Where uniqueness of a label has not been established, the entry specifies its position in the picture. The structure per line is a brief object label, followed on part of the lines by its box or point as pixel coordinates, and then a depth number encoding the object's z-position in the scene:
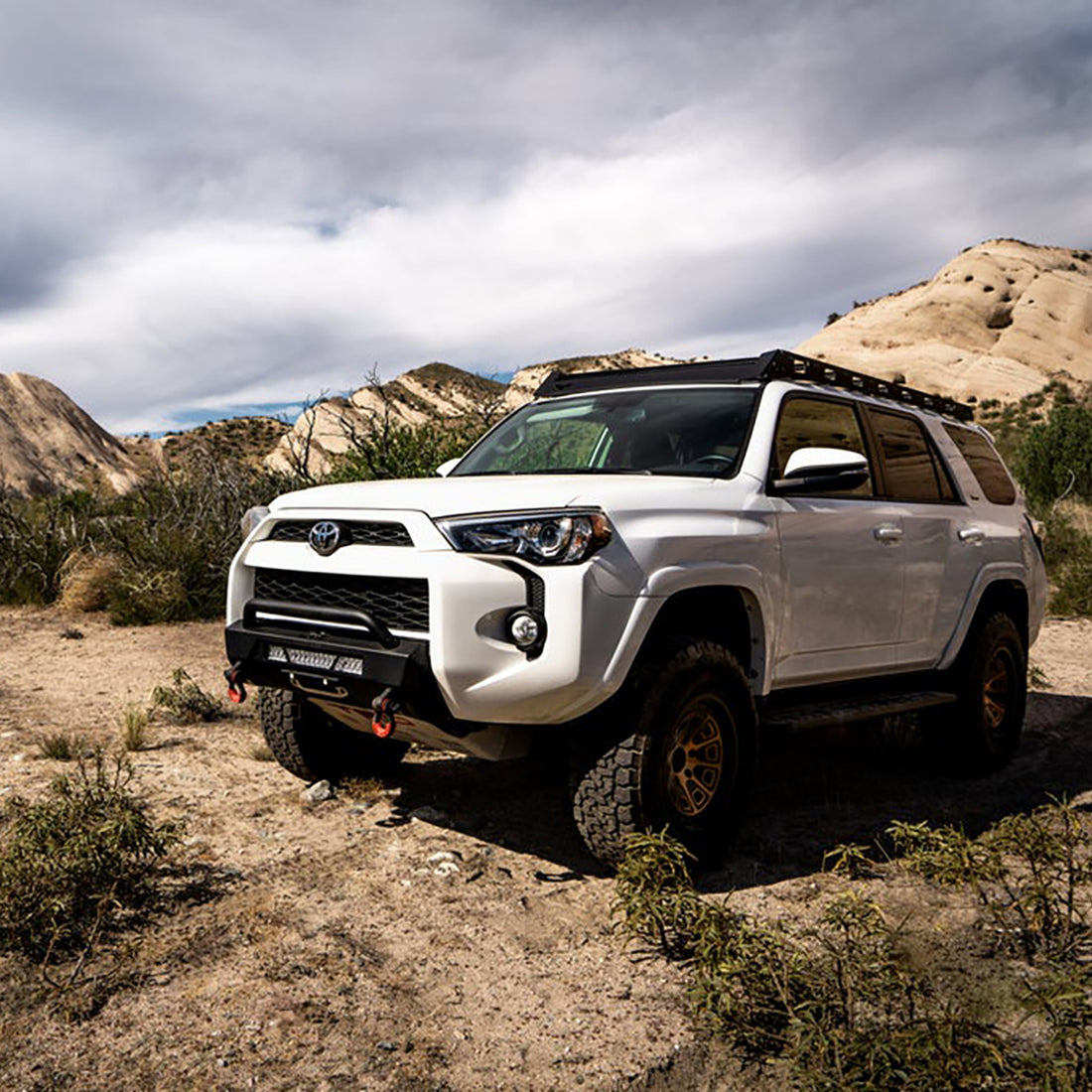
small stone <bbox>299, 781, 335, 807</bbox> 4.93
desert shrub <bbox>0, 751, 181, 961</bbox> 3.33
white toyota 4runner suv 3.56
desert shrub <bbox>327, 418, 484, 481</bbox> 11.15
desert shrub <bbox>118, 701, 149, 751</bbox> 5.72
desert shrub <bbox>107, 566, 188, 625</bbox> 10.27
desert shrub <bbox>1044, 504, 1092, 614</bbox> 12.25
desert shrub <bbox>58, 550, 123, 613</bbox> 10.87
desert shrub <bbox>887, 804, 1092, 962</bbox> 3.44
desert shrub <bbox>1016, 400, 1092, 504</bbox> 21.08
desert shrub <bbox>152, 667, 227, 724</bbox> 6.49
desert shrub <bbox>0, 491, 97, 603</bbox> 11.42
